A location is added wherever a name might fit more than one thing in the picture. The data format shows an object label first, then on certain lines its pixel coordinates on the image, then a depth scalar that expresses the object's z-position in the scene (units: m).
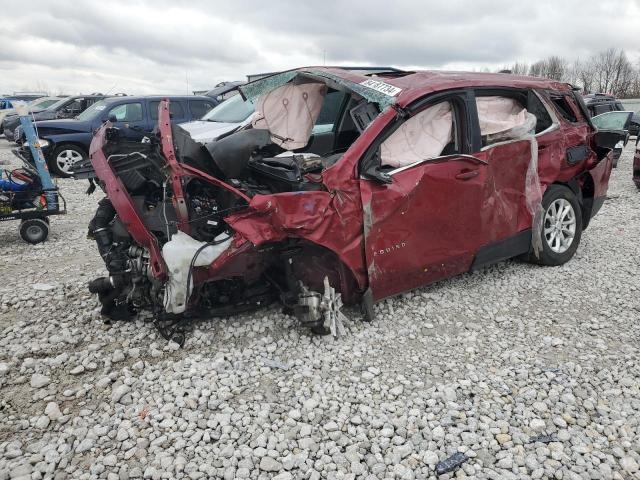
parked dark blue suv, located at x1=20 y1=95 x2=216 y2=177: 11.04
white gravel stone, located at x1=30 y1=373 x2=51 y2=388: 3.04
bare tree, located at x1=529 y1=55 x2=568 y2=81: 61.41
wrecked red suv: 3.25
